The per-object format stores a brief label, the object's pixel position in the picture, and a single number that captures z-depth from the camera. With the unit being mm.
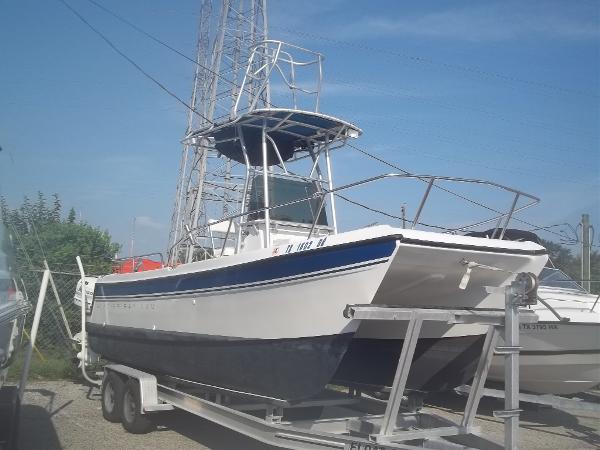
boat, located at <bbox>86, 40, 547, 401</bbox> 4824
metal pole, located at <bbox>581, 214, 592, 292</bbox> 12695
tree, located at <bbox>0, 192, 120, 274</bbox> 5664
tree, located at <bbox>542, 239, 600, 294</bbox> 13423
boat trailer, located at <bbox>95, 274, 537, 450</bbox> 4398
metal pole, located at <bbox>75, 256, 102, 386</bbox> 8922
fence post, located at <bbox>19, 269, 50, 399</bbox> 6301
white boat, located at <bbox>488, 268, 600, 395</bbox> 8195
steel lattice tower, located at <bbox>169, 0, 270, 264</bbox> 10023
